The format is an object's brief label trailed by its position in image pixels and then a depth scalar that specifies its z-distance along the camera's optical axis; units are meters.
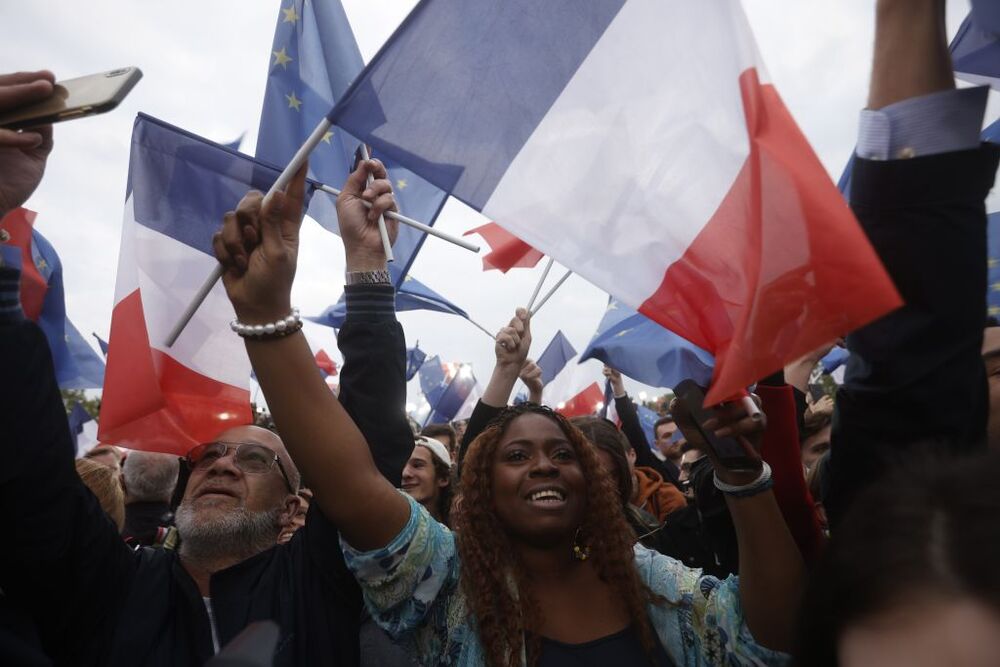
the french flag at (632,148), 1.23
